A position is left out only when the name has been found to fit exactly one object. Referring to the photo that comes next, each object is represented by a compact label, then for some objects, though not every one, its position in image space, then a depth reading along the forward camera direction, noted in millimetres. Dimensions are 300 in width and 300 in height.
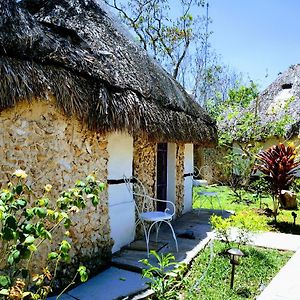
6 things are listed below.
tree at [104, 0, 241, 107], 16375
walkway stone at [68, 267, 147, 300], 3619
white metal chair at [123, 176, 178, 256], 4989
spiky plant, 7602
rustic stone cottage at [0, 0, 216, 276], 3357
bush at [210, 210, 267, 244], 5047
